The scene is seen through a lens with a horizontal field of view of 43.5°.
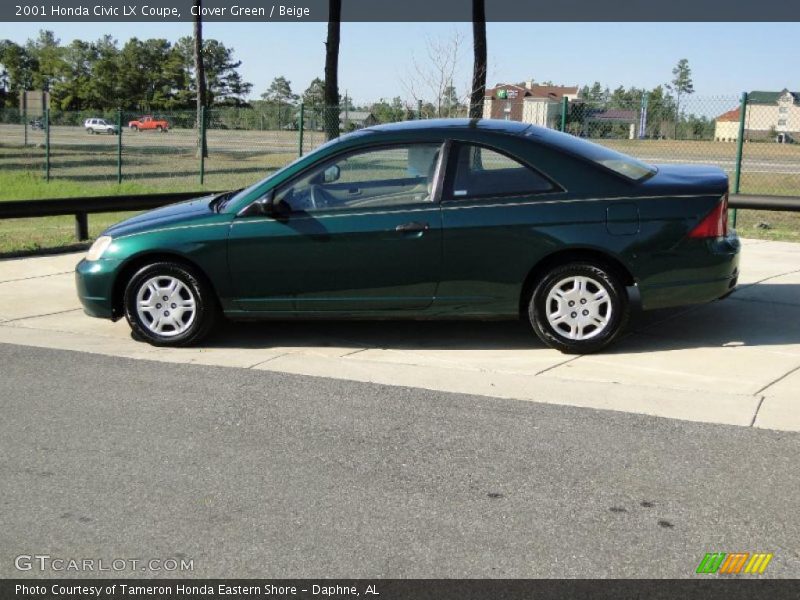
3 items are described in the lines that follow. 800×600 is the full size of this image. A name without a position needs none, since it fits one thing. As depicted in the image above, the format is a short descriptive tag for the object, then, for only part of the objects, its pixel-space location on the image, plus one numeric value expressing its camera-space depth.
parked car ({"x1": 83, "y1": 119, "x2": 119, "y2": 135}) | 34.92
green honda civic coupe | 6.79
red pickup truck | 27.03
